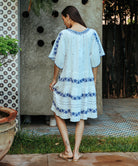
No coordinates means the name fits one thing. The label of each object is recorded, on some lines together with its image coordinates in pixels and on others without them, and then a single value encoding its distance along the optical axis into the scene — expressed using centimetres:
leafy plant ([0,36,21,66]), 340
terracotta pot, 329
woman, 371
